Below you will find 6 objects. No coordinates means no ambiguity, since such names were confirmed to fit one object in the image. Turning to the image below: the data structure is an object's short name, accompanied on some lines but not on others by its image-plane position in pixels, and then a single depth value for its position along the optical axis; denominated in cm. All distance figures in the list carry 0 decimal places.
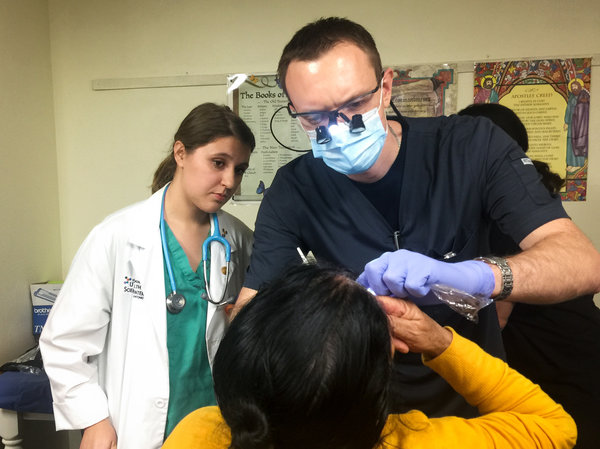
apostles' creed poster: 210
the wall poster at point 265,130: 232
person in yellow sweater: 58
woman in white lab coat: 129
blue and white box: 219
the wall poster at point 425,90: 218
